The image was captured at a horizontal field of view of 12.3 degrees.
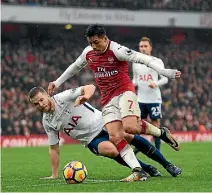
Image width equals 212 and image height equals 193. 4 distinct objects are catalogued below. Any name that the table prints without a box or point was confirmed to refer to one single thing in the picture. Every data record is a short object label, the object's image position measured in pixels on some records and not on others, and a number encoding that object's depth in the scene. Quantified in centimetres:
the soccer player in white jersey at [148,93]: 2205
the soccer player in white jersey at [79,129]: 1508
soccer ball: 1405
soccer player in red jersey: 1420
